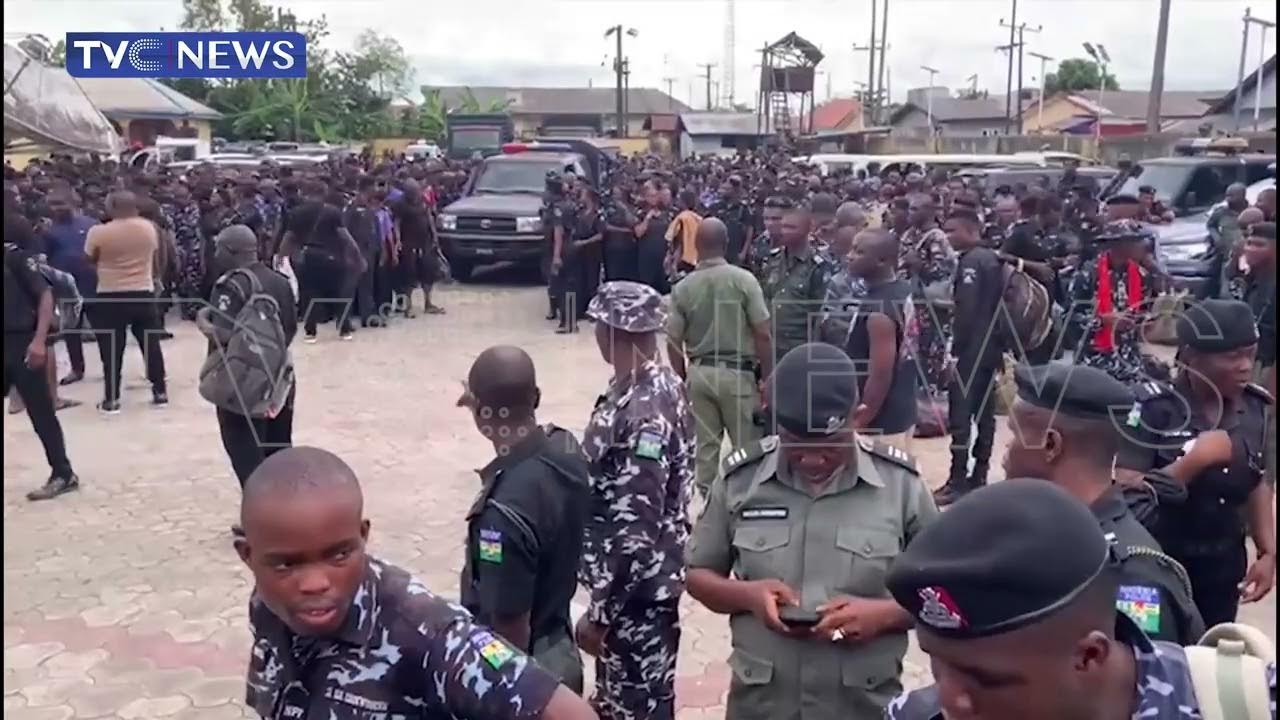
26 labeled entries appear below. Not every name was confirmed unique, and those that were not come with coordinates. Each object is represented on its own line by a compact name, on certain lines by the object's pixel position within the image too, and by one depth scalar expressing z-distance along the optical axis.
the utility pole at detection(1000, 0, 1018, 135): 49.22
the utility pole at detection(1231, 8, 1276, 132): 30.56
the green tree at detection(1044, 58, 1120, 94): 80.62
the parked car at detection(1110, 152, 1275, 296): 14.82
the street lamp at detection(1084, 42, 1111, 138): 28.75
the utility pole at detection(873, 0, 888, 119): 49.59
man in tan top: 8.41
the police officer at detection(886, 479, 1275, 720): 1.44
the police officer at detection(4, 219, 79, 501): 6.68
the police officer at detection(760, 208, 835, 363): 6.27
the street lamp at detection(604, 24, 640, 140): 49.59
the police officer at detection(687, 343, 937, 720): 2.74
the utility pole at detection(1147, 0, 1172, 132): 27.22
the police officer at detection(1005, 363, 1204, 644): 2.12
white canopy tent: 14.04
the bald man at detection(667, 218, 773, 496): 5.96
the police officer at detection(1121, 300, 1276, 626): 3.30
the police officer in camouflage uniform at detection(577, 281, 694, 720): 3.39
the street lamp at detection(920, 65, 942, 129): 66.12
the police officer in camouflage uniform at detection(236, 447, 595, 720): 1.79
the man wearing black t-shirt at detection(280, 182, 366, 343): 11.45
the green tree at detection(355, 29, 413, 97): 41.62
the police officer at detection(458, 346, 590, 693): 2.79
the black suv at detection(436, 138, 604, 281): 15.45
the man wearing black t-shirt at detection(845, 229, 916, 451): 5.55
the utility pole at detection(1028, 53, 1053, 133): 48.06
